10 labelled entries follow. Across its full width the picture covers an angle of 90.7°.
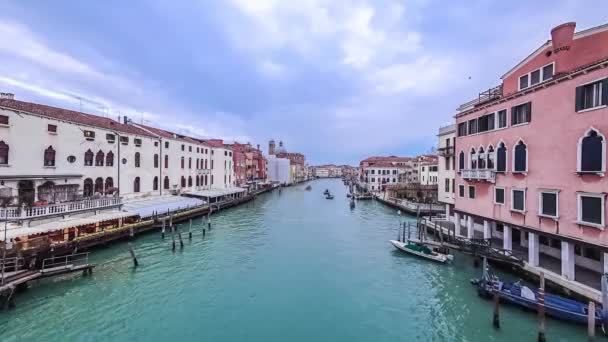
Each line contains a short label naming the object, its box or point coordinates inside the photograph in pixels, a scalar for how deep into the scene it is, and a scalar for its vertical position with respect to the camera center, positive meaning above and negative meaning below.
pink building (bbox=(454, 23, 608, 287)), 10.98 +0.71
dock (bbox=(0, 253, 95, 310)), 11.14 -4.45
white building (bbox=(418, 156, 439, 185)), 48.00 -0.37
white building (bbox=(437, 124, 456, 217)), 24.10 +0.49
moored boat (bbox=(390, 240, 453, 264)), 17.53 -5.00
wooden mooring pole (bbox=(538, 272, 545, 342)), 9.09 -4.71
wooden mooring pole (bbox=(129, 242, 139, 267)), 16.30 -4.92
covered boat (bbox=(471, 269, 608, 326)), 9.98 -4.72
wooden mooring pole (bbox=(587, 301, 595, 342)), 8.48 -4.31
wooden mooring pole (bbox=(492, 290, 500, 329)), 10.28 -5.07
